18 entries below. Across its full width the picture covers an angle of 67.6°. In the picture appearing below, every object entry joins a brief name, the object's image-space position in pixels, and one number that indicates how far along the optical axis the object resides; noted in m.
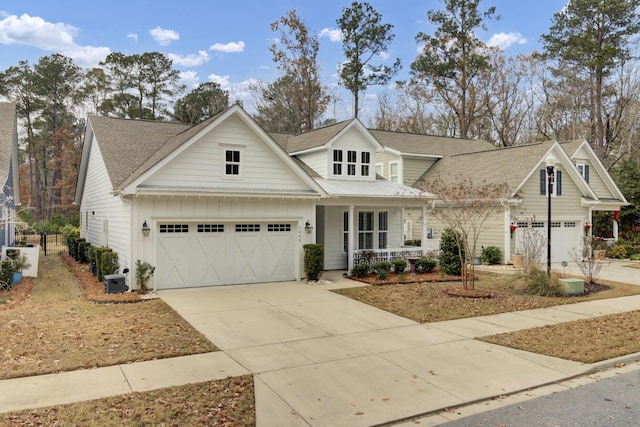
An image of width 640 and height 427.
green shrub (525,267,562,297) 13.90
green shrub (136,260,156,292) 13.40
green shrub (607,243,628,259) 24.39
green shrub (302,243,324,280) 15.67
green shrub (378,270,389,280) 16.35
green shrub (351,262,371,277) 16.83
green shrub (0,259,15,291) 13.55
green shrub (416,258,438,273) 18.12
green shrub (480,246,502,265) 21.50
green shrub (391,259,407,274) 17.27
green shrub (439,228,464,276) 17.52
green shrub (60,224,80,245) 28.31
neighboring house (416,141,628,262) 21.59
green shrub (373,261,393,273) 16.79
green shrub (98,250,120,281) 14.33
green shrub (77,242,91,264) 19.98
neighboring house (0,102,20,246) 17.27
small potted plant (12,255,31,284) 14.72
